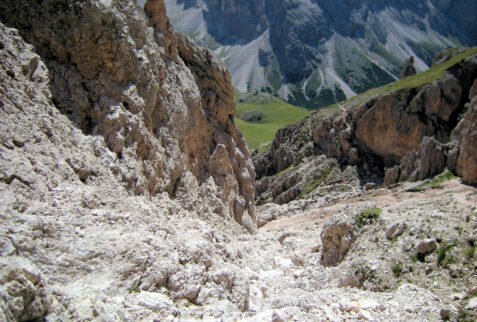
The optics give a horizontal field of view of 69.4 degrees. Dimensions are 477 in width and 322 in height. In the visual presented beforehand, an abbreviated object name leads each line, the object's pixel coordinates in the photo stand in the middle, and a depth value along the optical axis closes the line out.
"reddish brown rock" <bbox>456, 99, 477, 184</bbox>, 38.62
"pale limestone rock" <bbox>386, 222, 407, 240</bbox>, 18.67
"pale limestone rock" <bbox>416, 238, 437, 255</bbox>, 16.28
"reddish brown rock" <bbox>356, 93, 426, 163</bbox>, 66.44
